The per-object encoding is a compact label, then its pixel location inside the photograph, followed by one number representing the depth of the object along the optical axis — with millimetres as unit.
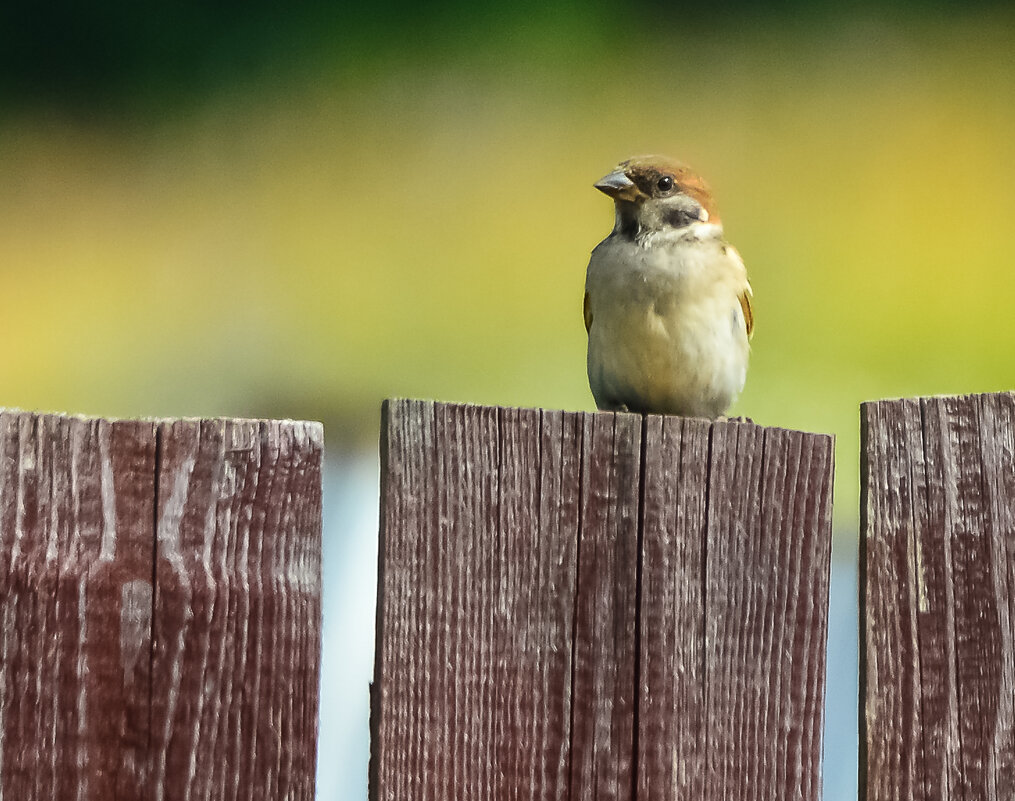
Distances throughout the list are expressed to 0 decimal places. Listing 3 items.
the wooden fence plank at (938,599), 6711
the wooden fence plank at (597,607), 6344
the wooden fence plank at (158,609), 6095
